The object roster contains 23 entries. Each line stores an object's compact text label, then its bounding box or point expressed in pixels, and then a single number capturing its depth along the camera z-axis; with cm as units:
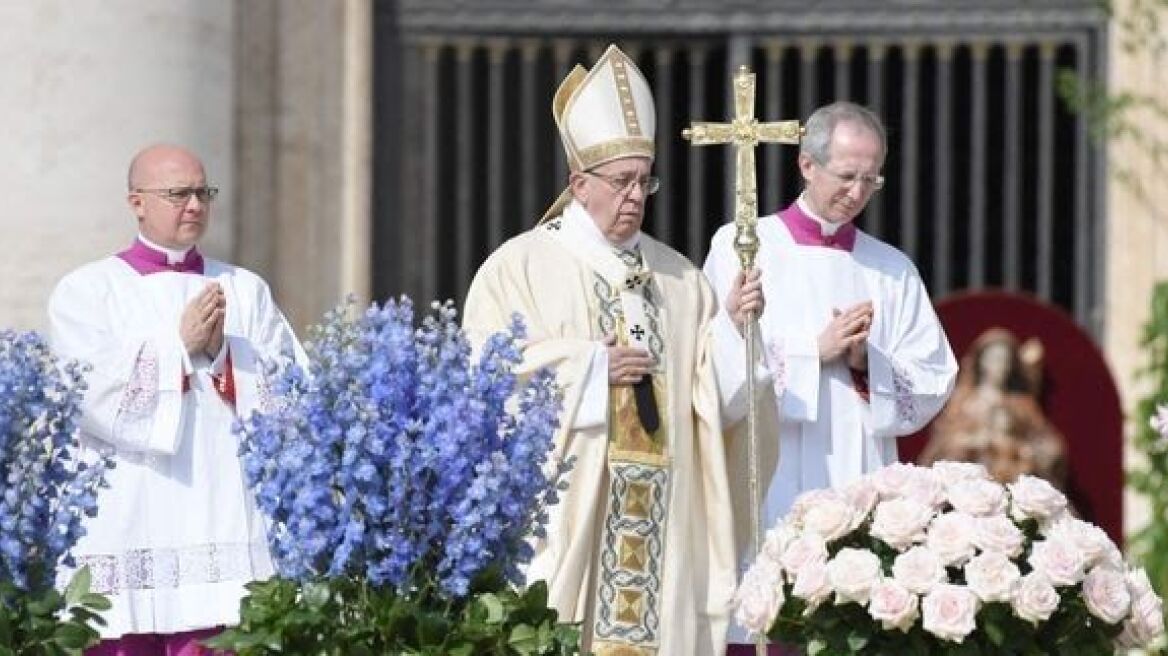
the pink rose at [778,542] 1543
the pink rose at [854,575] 1505
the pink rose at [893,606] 1495
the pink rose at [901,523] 1517
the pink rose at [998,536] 1509
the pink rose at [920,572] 1502
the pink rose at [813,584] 1512
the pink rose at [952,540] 1509
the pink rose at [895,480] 1546
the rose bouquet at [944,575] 1501
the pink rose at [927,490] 1538
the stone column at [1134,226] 2631
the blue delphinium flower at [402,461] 1471
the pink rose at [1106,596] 1515
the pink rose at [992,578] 1498
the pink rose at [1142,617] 1539
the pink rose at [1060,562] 1508
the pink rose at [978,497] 1527
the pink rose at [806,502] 1551
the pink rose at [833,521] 1528
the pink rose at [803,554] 1522
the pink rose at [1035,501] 1534
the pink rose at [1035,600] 1496
